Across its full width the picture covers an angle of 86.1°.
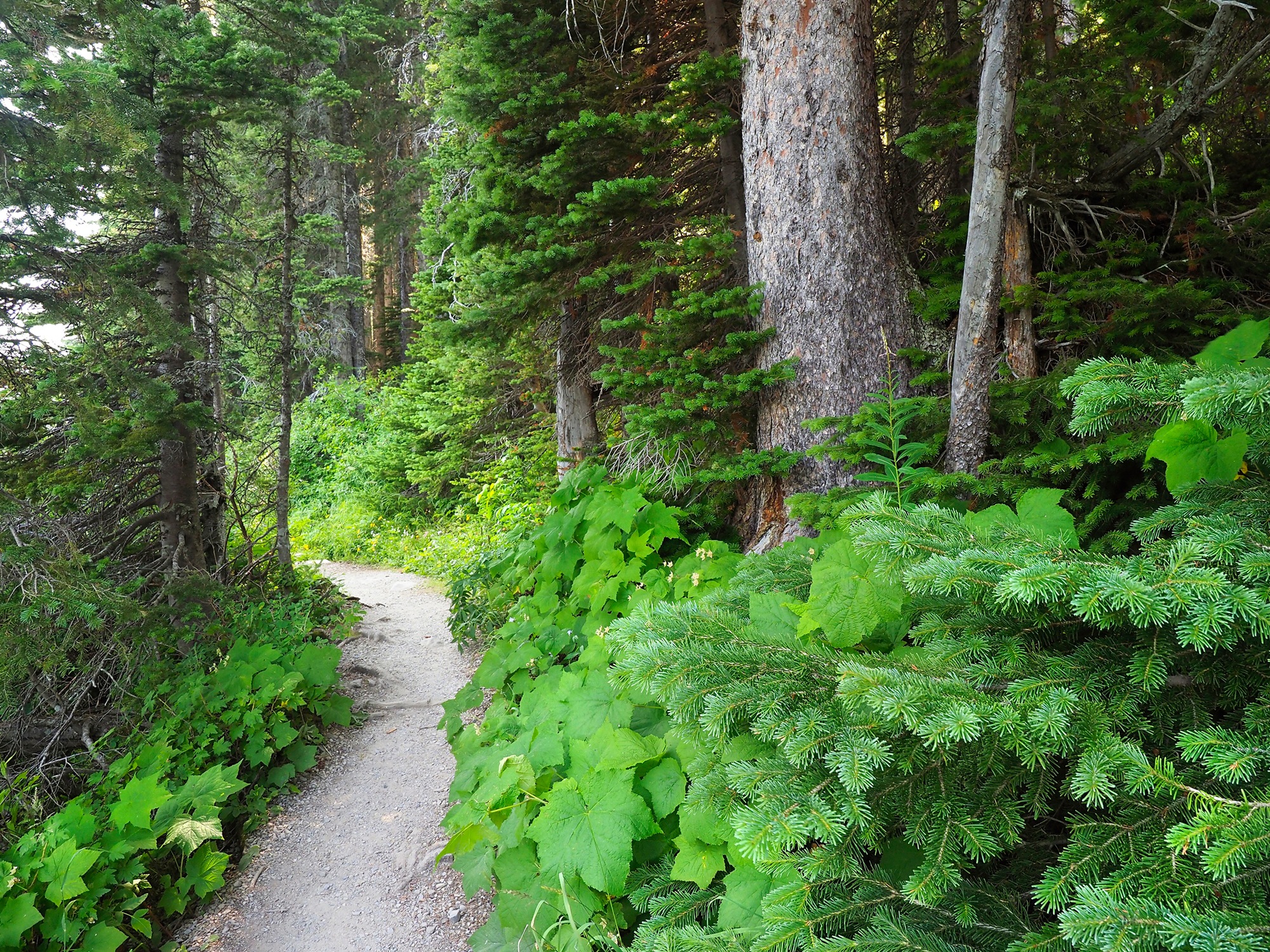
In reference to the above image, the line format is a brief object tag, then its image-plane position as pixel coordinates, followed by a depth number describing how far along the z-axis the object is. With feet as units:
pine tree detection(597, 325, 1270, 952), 3.64
